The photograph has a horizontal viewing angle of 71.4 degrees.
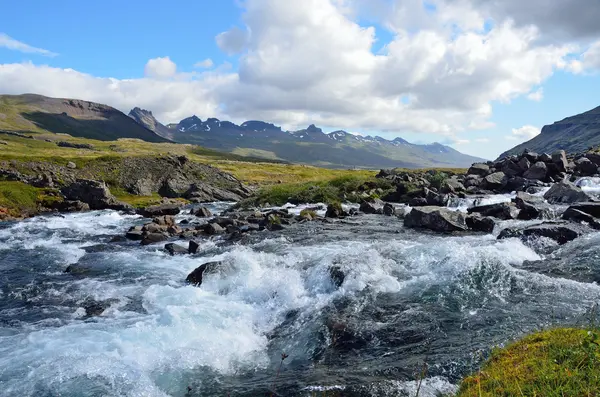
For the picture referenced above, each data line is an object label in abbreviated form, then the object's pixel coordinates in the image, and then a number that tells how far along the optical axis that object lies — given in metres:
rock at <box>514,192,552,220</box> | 30.67
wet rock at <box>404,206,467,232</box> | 28.66
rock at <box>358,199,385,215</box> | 39.34
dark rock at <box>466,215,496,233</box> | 27.81
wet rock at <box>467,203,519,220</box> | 31.33
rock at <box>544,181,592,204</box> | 36.00
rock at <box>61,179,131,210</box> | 52.81
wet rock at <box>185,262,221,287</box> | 18.77
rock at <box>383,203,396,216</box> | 37.59
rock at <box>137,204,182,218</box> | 47.16
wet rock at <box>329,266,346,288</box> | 17.20
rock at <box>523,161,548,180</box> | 50.66
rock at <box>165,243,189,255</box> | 26.31
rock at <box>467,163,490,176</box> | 59.20
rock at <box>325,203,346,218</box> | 37.44
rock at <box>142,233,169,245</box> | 30.28
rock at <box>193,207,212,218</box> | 45.00
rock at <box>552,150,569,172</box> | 52.72
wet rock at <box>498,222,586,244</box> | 22.09
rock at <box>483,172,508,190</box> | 48.75
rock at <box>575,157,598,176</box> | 53.03
